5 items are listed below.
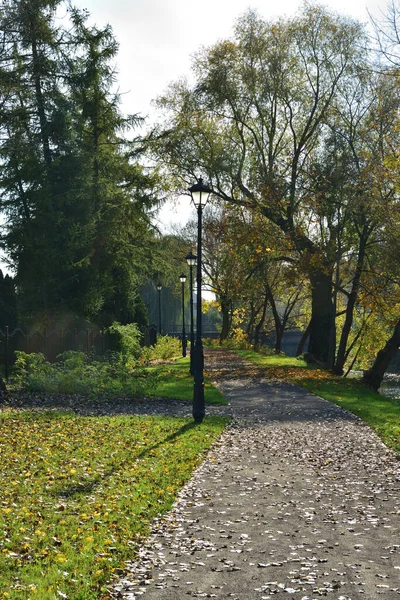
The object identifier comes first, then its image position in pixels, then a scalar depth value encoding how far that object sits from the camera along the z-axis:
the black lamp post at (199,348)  16.64
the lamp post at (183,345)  44.46
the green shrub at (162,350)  38.22
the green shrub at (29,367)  23.22
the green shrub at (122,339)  34.06
